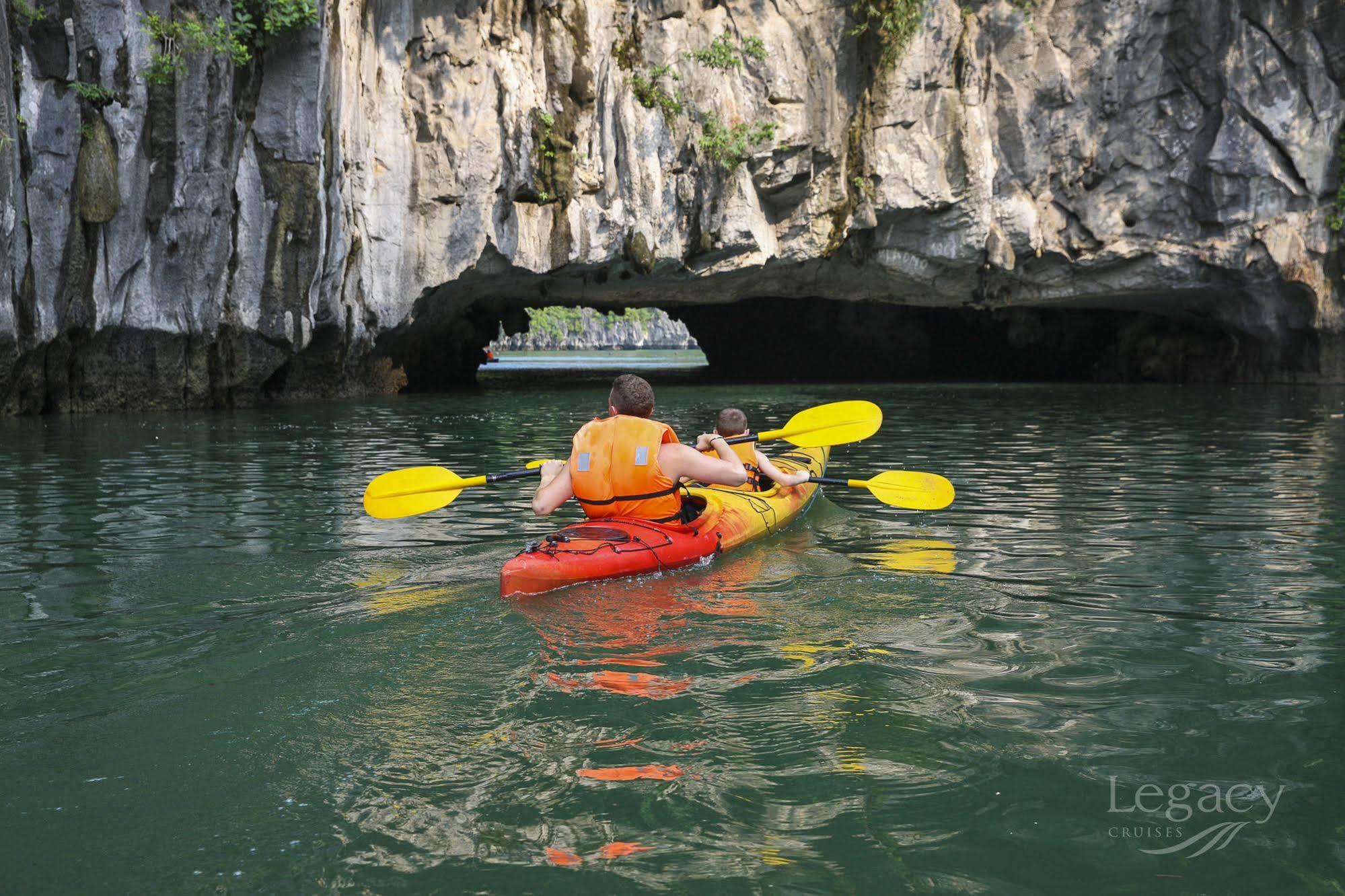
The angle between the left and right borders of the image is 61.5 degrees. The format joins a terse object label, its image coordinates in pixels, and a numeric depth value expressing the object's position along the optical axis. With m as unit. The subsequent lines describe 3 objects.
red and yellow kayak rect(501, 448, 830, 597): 5.52
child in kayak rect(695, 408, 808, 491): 8.12
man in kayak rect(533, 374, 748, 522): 6.00
